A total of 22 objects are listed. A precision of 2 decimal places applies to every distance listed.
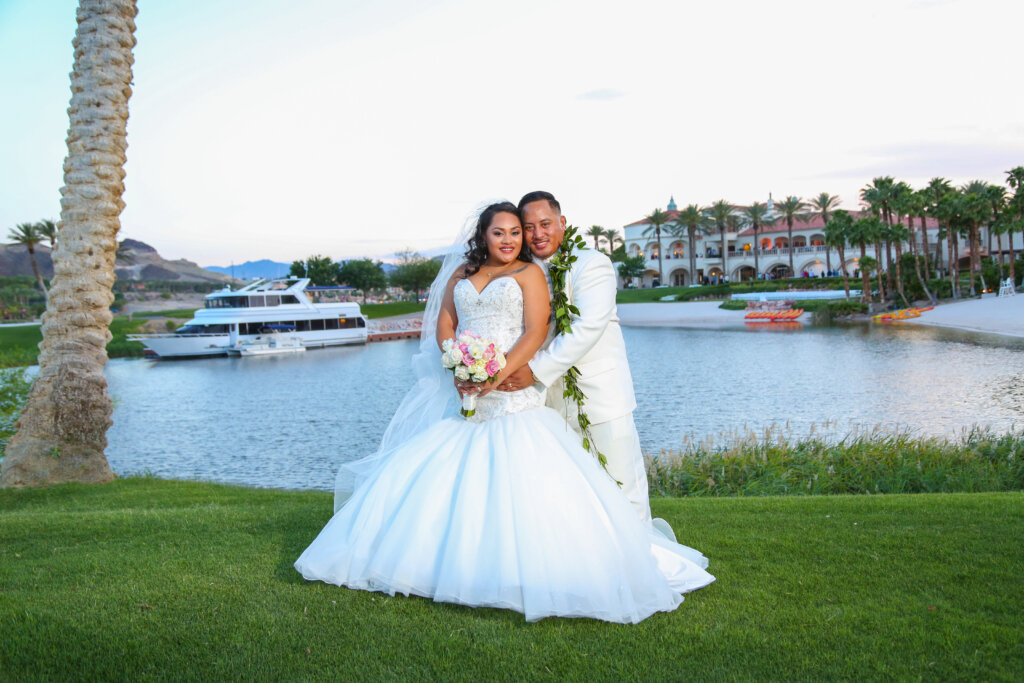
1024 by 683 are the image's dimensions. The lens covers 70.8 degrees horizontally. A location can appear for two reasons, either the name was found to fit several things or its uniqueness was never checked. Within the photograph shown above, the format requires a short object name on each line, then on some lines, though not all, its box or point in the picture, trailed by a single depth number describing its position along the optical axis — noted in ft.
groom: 14.44
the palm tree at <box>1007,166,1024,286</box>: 156.66
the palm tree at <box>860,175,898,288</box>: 171.83
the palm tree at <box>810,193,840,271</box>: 272.31
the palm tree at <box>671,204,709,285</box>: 286.87
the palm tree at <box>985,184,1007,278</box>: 170.50
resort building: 282.77
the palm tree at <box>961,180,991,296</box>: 162.09
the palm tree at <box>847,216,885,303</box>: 171.14
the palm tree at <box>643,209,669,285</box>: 308.65
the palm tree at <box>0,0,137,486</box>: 29.45
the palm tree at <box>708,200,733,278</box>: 291.38
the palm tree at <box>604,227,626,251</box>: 376.89
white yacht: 147.33
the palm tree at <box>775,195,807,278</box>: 274.61
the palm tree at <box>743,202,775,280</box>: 281.13
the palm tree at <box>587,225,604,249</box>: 360.95
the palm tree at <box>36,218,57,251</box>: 192.13
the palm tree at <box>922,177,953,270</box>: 174.19
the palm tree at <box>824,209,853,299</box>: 184.14
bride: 12.91
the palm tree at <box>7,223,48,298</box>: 188.44
